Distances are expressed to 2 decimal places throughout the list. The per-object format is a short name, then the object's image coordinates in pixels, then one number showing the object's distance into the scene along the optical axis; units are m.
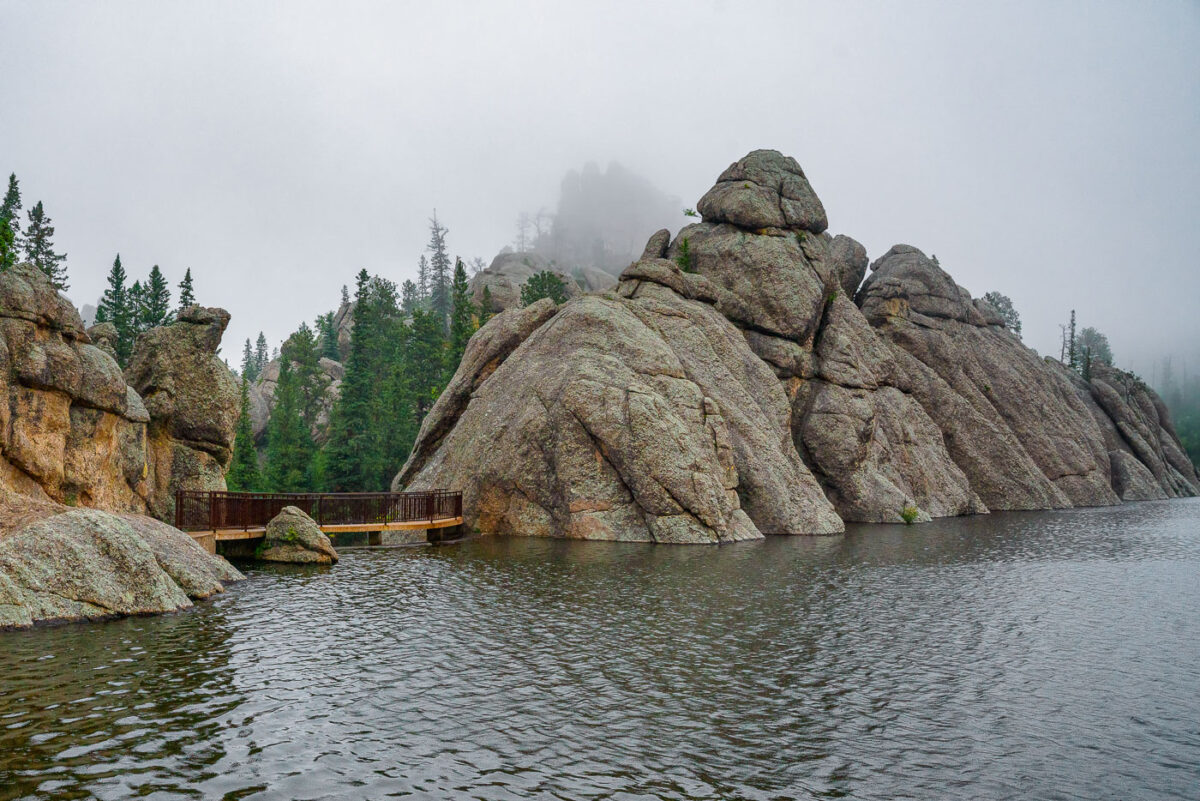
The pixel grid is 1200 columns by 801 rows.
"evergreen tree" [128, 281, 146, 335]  89.62
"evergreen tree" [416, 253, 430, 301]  184.50
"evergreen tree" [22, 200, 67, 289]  97.31
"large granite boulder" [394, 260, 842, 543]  42.53
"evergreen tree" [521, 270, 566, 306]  88.92
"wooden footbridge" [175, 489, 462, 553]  31.56
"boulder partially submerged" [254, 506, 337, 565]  32.19
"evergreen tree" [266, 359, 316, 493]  79.06
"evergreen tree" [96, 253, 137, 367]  81.88
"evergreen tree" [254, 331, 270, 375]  194.84
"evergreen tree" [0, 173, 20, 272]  90.02
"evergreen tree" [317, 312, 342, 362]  133.50
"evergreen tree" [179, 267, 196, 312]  82.19
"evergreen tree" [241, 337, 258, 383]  173.69
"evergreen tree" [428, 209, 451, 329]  148.00
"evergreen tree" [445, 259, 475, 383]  85.38
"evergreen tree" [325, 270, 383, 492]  77.50
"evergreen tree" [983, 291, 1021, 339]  187.96
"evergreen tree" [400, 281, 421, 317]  176.12
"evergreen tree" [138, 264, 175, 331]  89.75
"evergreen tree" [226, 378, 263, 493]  77.62
